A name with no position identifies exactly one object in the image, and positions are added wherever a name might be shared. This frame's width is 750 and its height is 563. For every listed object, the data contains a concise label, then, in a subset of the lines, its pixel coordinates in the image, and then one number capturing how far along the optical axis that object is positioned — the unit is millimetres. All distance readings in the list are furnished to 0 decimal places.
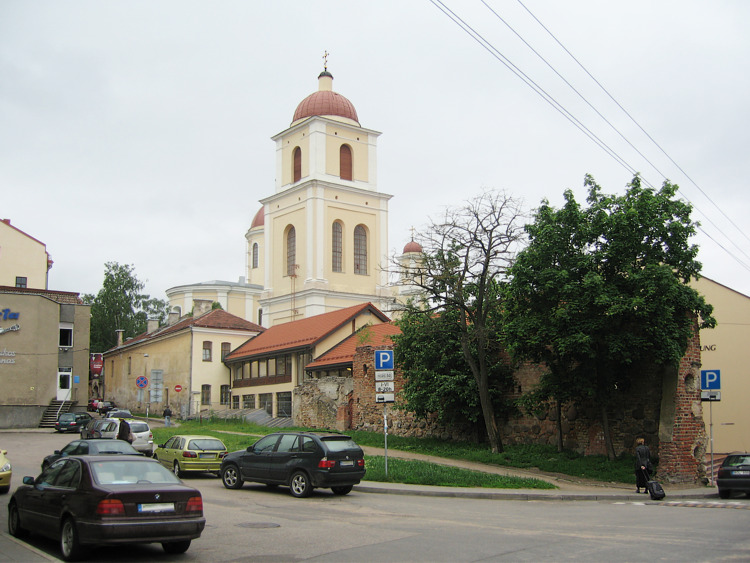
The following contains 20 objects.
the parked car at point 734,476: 19141
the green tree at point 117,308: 84750
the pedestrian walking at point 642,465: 19516
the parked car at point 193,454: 21391
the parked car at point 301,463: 17516
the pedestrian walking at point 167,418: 44375
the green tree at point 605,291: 21016
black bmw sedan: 9500
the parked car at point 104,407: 58100
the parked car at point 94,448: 17953
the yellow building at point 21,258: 60750
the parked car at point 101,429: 27742
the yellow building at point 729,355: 32156
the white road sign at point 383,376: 21016
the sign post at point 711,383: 21938
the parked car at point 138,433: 27109
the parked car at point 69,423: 41344
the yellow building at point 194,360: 53250
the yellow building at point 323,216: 69875
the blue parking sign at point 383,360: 21422
